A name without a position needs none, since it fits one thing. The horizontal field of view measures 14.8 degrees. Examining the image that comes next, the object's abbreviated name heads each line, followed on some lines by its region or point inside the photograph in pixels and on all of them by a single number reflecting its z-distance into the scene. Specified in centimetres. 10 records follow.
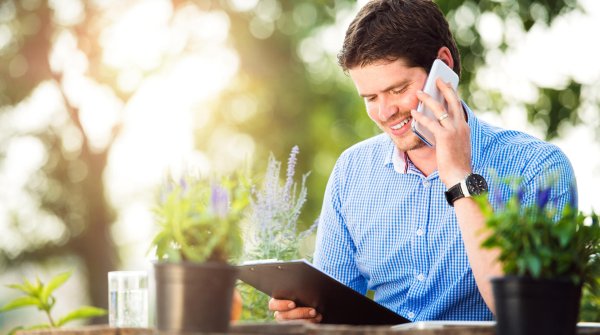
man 498
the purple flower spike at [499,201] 404
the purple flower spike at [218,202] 399
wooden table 397
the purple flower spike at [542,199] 398
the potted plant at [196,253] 393
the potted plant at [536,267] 392
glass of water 444
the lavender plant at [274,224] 514
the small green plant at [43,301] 459
